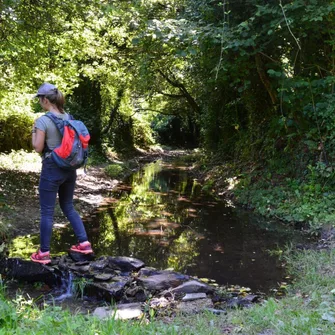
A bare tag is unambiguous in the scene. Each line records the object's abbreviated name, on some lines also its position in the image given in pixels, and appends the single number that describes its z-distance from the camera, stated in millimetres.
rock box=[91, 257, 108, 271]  4590
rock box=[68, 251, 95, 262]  4754
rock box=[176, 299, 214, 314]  3643
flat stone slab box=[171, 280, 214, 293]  4121
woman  4285
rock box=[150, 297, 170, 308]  3834
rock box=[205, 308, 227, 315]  3494
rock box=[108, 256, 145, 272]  4742
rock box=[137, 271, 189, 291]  4242
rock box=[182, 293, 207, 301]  3922
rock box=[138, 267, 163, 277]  4583
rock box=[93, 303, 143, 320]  3367
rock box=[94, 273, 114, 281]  4305
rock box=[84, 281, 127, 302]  4078
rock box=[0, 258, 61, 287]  4352
